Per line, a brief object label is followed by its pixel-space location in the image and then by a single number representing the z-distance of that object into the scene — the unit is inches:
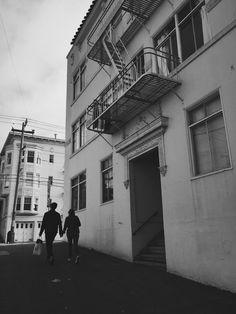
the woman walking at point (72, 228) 446.6
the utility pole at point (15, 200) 1159.3
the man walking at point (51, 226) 412.8
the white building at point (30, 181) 1646.2
